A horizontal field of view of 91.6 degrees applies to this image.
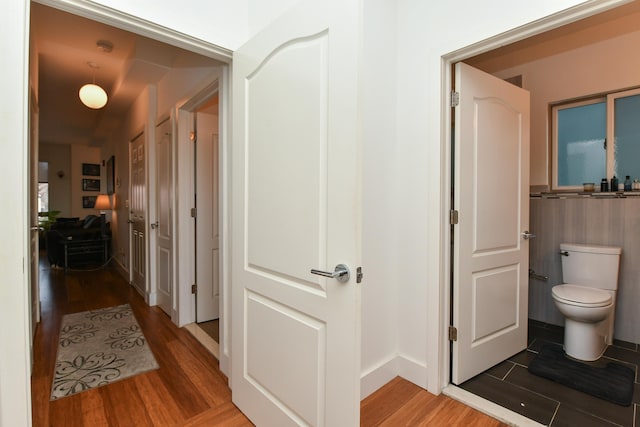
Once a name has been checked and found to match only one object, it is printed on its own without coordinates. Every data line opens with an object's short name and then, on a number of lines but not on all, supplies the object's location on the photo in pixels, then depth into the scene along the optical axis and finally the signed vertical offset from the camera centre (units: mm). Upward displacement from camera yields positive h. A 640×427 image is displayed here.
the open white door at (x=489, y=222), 1882 -80
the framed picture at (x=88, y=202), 8047 +204
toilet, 2109 -607
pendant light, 3240 +1197
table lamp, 6828 +150
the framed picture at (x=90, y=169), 8070 +1070
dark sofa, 5258 -414
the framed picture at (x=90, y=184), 8070 +670
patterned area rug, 2020 -1096
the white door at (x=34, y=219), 2484 -73
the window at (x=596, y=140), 2480 +601
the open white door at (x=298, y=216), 1112 -26
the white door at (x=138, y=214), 3709 -56
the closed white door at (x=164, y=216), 3025 -67
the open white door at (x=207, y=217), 2906 -69
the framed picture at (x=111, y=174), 5957 +721
